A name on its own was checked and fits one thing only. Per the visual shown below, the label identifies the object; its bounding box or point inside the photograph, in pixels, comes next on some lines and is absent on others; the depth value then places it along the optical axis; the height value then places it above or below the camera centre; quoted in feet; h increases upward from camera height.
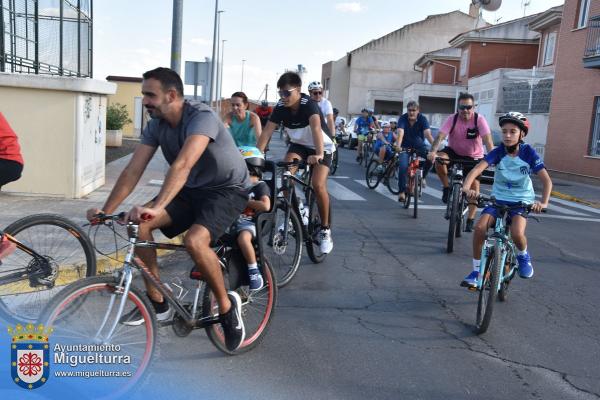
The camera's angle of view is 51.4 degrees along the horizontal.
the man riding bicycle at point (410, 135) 35.97 -1.06
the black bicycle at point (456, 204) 24.98 -3.42
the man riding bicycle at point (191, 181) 11.35 -1.52
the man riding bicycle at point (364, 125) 67.72 -1.26
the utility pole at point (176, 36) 33.78 +3.50
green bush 71.61 -2.48
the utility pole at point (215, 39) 99.14 +10.72
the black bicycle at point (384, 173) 42.05 -4.10
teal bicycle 15.30 -3.65
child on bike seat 16.18 -2.20
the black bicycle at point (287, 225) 18.49 -3.53
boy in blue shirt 17.24 -1.62
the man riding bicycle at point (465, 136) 26.89 -0.65
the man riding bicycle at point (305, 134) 19.84 -0.81
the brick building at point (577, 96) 66.69 +3.58
